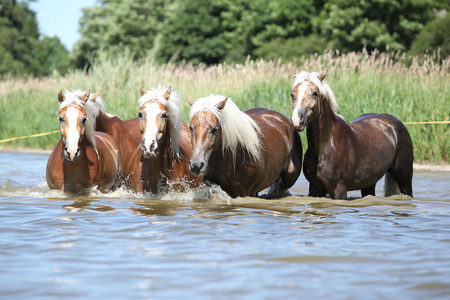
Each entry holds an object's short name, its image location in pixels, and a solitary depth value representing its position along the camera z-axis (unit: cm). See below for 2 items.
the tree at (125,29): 10237
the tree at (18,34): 12100
